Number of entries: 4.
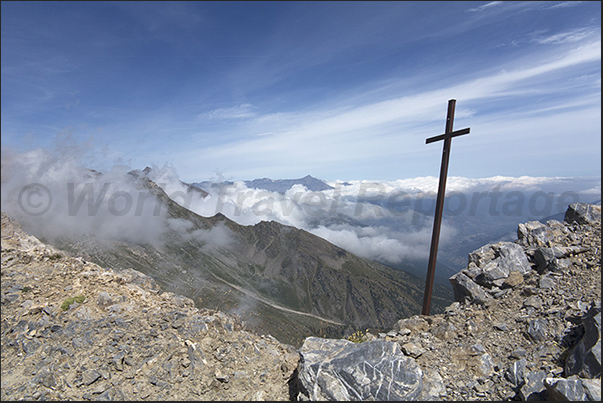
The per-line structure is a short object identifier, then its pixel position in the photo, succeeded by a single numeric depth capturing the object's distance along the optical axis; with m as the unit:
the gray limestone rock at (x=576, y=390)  6.83
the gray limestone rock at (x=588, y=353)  7.53
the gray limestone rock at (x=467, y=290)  12.20
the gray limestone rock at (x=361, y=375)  8.38
